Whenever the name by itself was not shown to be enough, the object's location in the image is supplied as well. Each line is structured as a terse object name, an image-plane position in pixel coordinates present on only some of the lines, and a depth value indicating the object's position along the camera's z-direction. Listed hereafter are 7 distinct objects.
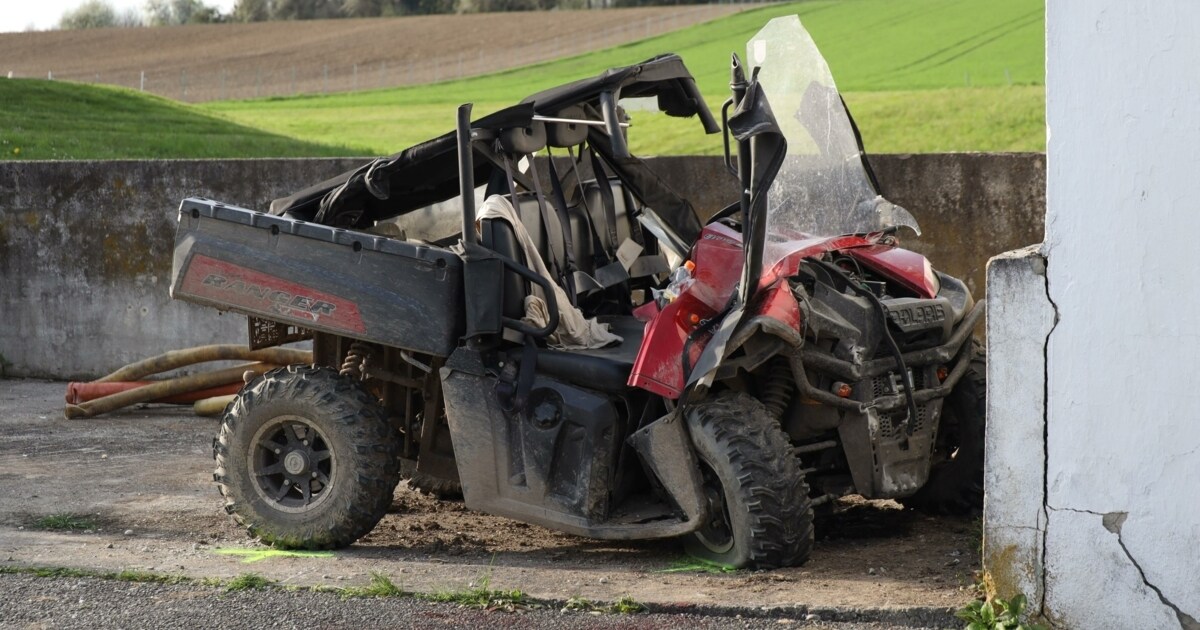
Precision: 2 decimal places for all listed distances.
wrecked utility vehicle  12.18
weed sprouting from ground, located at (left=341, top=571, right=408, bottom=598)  11.59
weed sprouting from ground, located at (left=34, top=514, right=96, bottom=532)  14.50
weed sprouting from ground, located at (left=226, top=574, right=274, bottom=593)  11.82
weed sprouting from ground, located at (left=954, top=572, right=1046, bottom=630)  10.22
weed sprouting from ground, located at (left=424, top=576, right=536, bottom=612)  11.23
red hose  21.09
